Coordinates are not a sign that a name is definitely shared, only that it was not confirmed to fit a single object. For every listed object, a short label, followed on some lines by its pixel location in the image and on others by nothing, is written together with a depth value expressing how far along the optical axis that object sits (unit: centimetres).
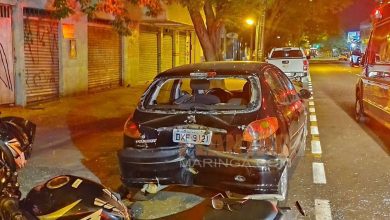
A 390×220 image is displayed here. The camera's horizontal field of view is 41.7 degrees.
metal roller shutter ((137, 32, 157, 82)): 2203
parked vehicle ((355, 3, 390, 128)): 943
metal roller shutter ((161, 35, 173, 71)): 2490
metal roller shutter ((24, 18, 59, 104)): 1389
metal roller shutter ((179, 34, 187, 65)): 2772
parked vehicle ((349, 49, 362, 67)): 1216
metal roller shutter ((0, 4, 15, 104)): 1277
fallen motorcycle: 321
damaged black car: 524
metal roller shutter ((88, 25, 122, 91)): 1755
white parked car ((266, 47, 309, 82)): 2384
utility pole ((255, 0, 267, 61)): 2650
